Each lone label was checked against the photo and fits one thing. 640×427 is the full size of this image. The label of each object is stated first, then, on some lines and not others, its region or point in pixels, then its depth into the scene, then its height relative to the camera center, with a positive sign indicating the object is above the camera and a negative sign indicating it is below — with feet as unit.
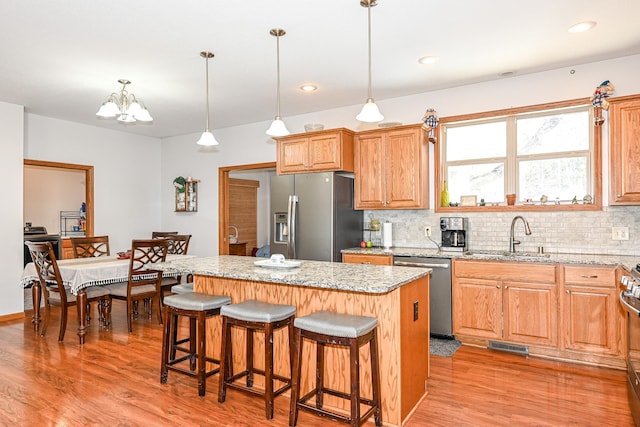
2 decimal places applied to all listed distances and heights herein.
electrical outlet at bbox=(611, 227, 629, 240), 11.87 -0.57
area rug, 11.94 -3.99
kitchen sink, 11.79 -1.22
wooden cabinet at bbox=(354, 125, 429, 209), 14.42 +1.68
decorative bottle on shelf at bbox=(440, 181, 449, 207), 14.57 +0.65
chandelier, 11.46 +2.97
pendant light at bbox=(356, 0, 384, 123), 8.87 +2.27
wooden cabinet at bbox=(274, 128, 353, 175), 14.98 +2.42
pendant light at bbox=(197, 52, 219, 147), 11.46 +2.19
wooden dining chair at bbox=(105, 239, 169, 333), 13.92 -2.22
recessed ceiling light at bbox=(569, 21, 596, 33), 9.83 +4.54
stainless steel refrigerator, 14.61 -0.03
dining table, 12.96 -1.95
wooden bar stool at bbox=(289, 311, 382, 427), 6.89 -2.24
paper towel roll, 15.42 -0.75
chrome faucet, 12.65 -0.58
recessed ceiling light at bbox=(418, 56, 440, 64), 11.87 +4.53
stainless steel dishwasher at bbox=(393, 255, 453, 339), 12.84 -2.55
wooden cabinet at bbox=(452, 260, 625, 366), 10.68 -2.62
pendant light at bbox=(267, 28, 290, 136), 10.27 +2.24
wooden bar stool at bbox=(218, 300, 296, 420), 7.82 -2.18
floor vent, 11.82 -3.90
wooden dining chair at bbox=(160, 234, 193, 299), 18.13 -1.26
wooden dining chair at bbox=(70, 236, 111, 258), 16.25 -1.12
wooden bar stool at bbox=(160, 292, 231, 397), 8.93 -2.32
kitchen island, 7.72 -1.86
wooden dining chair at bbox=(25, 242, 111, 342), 12.97 -2.35
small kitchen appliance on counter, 13.78 -0.66
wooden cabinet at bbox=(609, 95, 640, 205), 11.03 +1.73
